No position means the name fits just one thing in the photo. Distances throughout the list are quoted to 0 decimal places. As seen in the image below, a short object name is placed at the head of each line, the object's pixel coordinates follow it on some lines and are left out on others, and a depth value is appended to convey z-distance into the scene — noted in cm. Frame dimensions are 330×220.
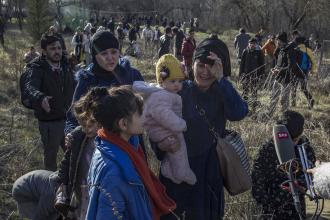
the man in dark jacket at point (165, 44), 1695
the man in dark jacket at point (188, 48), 1469
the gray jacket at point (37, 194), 338
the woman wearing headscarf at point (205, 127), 314
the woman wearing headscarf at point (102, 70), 329
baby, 311
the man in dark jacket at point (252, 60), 1047
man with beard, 500
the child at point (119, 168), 242
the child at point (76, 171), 299
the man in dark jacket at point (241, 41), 1575
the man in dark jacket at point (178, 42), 1756
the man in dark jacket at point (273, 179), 326
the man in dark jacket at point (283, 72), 644
